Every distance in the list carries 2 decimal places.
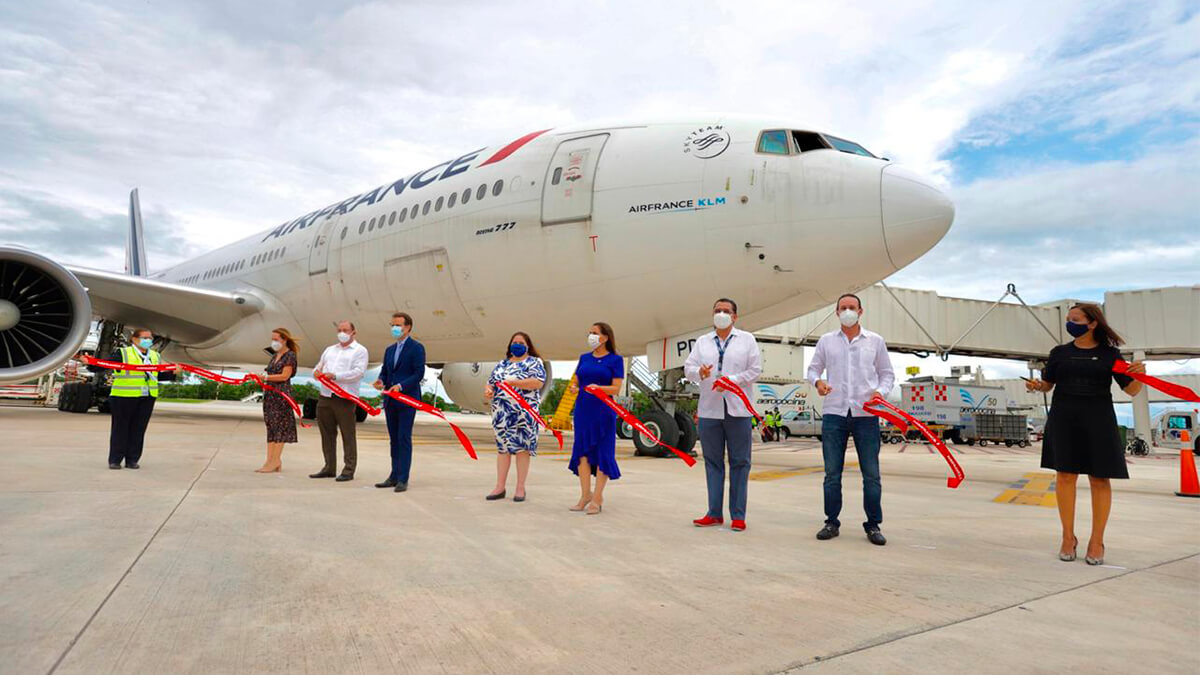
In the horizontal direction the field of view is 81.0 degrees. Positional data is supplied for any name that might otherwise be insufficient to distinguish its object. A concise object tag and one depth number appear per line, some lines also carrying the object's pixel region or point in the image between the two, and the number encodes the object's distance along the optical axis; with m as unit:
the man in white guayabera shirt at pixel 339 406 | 6.38
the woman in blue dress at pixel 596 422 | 5.07
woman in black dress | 3.80
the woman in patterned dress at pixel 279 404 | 6.55
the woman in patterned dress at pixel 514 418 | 5.50
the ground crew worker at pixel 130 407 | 6.28
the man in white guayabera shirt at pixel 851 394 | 4.38
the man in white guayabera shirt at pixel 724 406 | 4.60
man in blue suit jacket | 5.86
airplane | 7.42
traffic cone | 7.94
